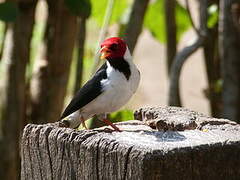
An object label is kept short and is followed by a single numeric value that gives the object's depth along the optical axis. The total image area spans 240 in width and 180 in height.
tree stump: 4.95
